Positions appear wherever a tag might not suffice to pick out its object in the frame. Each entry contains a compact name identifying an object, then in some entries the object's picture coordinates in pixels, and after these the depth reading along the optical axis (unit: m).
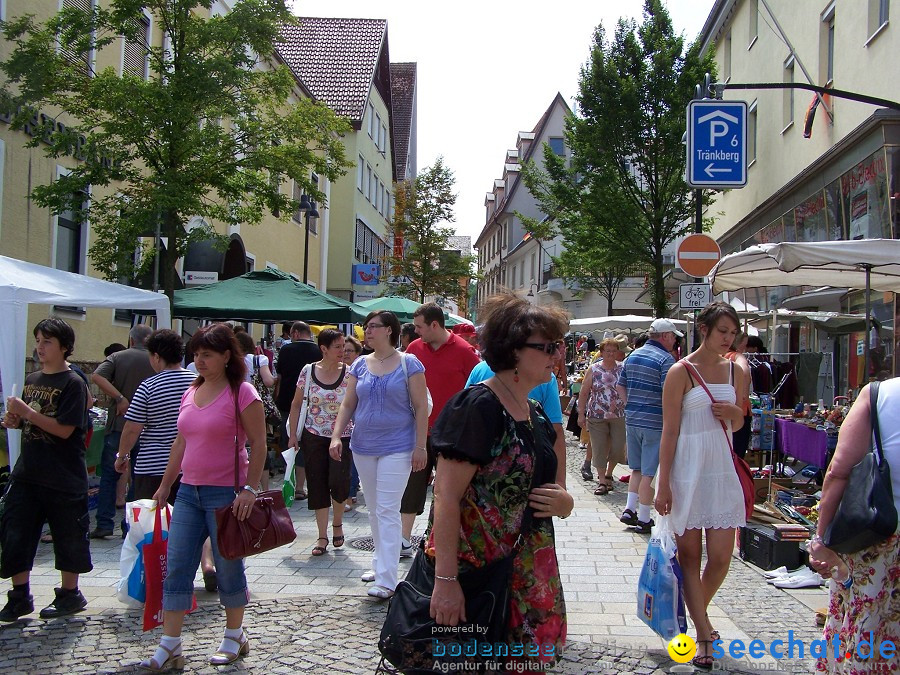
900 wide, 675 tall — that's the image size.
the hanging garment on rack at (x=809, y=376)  11.87
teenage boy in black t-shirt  5.17
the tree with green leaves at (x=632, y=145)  21.20
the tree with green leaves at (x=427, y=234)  35.16
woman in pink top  4.34
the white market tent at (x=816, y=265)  7.40
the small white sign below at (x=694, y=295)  11.01
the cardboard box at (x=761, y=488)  8.46
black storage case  6.38
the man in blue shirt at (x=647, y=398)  7.71
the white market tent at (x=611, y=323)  20.88
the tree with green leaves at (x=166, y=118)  11.00
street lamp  17.98
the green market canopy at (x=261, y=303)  11.73
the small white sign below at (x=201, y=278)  14.47
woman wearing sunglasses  2.66
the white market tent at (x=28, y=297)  6.84
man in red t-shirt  6.67
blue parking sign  11.04
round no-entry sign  10.55
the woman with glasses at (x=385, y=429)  5.63
